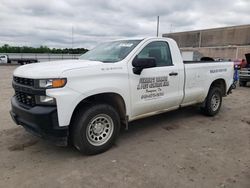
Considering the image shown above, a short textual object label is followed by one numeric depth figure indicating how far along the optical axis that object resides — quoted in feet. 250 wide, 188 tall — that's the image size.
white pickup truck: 10.58
